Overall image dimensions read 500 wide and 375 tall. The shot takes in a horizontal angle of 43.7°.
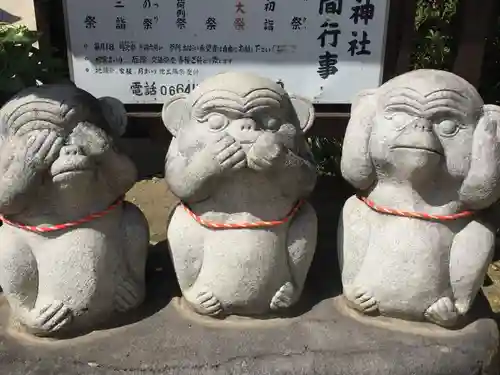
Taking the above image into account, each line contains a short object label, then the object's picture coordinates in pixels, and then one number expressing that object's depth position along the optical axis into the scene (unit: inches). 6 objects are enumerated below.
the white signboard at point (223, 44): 101.0
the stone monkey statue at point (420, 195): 71.7
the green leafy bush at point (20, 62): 88.4
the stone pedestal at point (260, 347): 74.0
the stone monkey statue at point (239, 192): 71.2
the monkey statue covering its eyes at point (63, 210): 70.4
